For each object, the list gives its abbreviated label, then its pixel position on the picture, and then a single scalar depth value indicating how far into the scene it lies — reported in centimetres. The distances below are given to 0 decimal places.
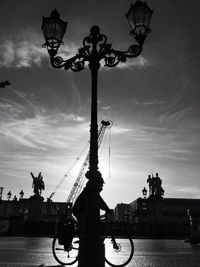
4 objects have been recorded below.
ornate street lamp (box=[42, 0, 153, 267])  621
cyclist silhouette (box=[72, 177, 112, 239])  663
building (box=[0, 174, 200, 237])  5862
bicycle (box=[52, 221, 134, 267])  791
